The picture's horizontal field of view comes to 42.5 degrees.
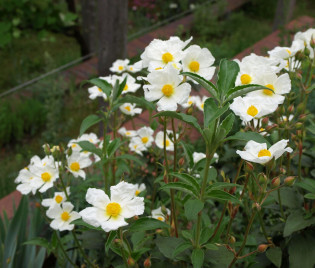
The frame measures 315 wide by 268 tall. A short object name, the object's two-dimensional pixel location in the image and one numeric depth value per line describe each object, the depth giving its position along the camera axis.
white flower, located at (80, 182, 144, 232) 0.91
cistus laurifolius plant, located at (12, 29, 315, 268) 0.94
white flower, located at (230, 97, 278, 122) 0.99
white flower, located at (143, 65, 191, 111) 0.97
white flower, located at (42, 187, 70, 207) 1.36
